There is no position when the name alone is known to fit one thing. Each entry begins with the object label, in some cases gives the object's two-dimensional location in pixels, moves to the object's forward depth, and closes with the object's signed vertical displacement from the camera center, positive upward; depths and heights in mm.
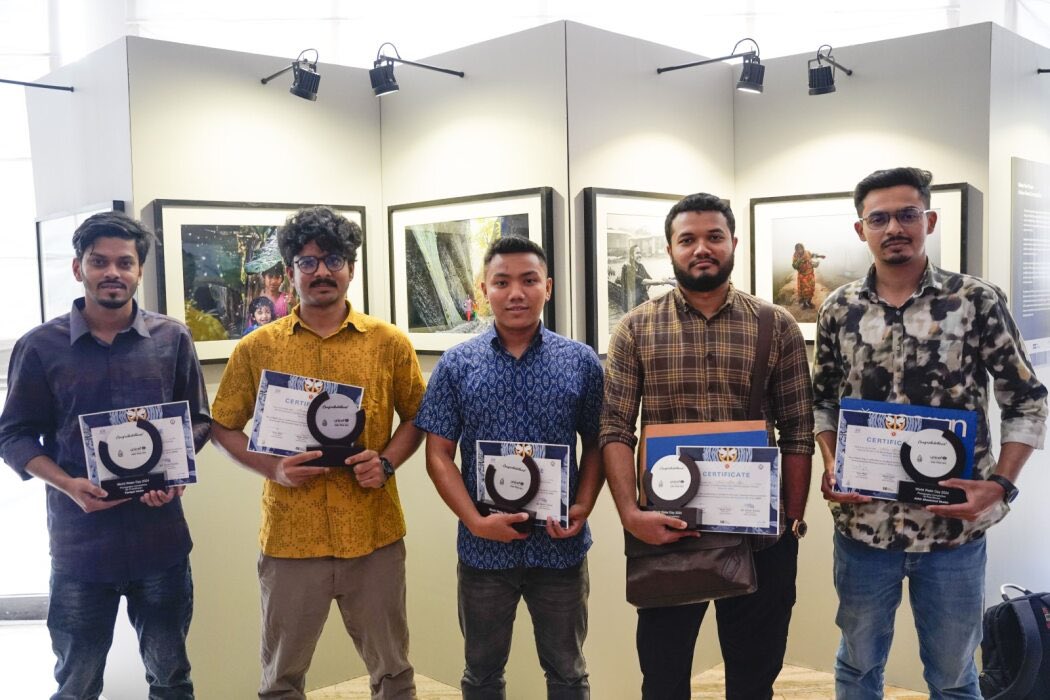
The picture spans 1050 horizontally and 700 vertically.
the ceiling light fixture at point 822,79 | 3627 +906
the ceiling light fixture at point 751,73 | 3699 +957
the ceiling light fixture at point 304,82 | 3527 +922
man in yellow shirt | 2688 -591
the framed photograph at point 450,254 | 3586 +223
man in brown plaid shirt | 2484 -289
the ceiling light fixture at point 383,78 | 3583 +946
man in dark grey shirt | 2666 -439
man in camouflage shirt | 2490 -303
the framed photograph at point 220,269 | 3545 +169
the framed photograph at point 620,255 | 3570 +189
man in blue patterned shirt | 2584 -415
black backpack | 3270 -1398
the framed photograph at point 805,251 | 3971 +203
